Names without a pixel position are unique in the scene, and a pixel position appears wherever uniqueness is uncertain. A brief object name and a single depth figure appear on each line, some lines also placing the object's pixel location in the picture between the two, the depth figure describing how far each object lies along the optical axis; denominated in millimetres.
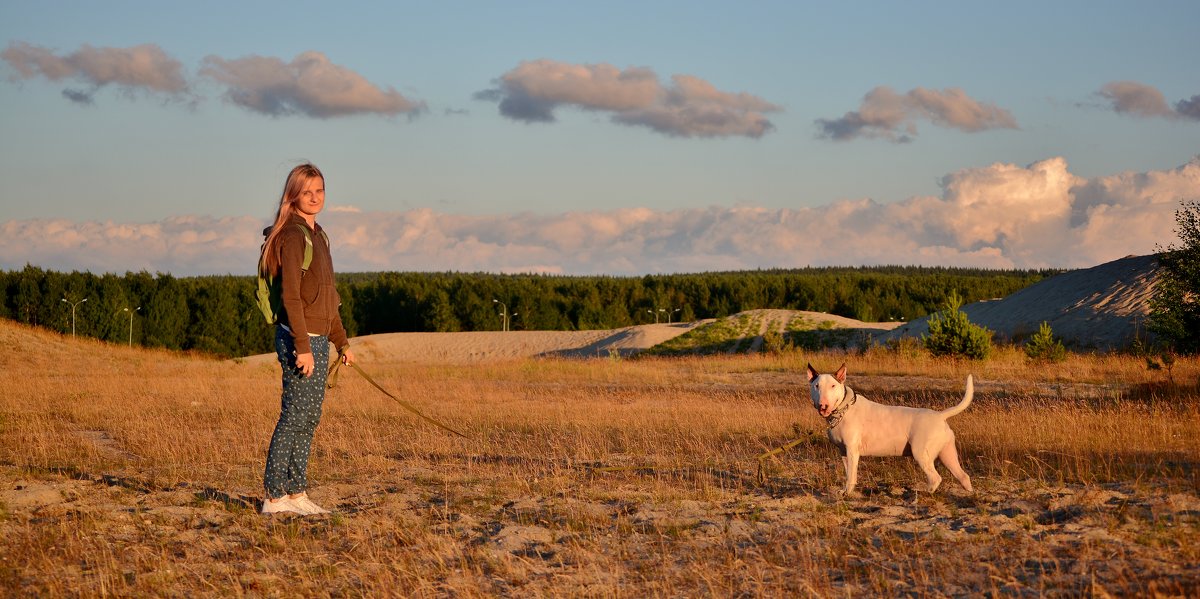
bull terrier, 7613
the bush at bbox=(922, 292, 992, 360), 27141
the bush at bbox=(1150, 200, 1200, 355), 22125
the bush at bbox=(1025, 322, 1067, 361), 26969
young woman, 6793
